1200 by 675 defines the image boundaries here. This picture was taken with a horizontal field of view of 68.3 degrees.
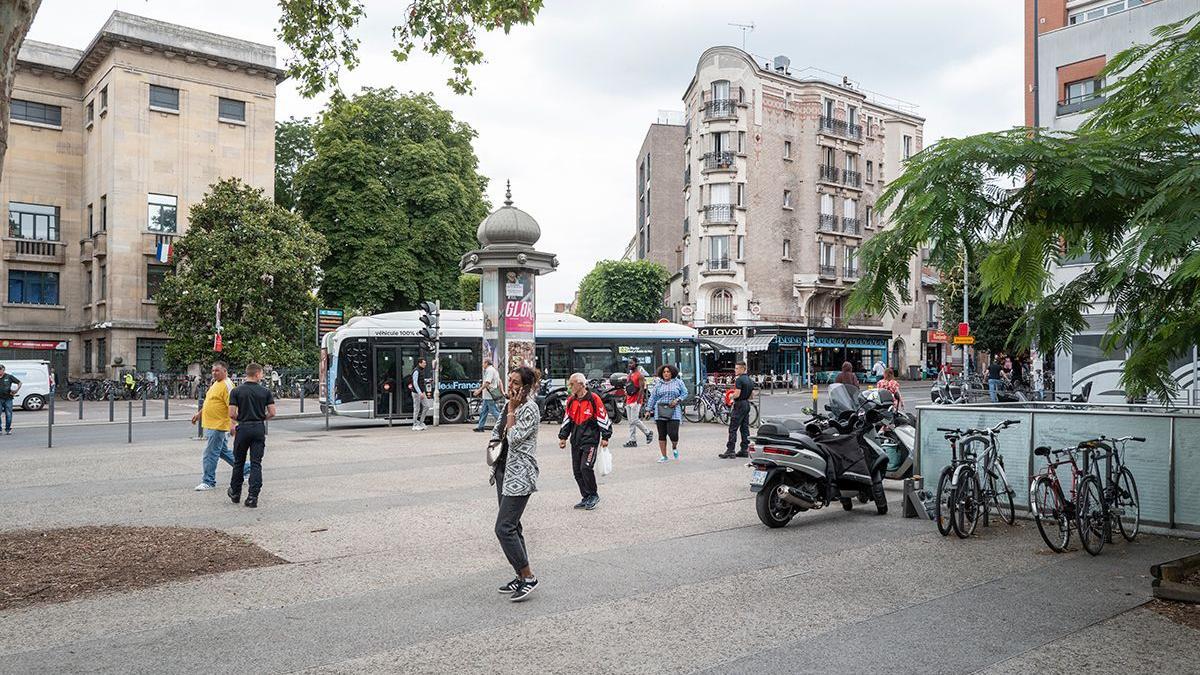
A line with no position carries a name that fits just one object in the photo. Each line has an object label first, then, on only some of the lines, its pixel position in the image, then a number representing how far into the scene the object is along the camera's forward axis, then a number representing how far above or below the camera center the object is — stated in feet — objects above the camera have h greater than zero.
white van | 104.22 -2.88
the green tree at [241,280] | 119.34 +10.78
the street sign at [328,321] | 93.71 +4.03
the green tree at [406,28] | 34.58 +13.31
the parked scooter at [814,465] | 31.07 -3.80
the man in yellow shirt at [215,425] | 38.19 -2.87
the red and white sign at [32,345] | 135.39 +2.04
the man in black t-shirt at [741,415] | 52.08 -3.26
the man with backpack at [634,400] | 58.08 -2.67
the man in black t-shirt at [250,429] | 34.73 -2.78
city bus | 79.30 +0.45
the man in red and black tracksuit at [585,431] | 34.53 -2.86
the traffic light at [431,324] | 73.67 +2.92
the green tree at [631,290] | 196.65 +15.49
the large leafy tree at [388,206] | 132.77 +23.53
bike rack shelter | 29.32 -2.86
